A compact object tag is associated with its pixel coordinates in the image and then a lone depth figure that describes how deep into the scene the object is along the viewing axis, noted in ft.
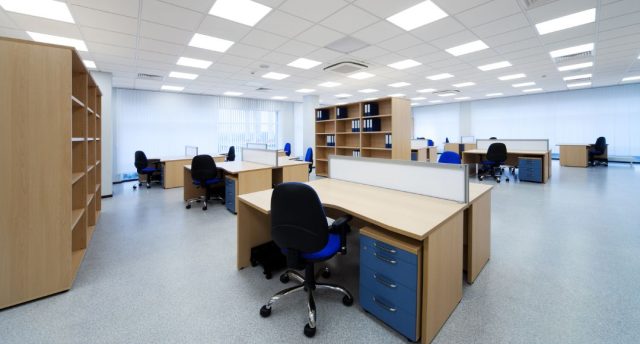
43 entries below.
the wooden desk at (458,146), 34.86
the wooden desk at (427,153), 28.18
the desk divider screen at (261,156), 16.30
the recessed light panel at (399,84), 26.12
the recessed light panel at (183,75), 20.91
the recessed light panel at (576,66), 20.61
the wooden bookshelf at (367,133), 18.38
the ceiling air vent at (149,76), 20.78
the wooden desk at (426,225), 5.17
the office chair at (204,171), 15.17
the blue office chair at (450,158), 13.60
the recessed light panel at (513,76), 24.04
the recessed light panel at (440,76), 23.21
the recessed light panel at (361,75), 22.35
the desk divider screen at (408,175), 6.84
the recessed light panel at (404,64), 18.87
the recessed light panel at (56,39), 13.06
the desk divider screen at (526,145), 23.98
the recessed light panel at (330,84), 25.12
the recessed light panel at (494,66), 19.88
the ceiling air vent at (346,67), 18.61
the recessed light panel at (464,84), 27.14
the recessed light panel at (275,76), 21.73
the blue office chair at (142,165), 21.65
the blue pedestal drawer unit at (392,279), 5.16
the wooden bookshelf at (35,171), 6.29
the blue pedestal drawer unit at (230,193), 14.35
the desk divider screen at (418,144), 28.96
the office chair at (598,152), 29.58
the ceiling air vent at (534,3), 10.72
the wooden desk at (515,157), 21.74
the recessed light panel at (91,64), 16.95
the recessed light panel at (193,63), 17.24
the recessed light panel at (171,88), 25.54
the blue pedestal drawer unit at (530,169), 21.66
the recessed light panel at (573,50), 16.27
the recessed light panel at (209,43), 13.79
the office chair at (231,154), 25.63
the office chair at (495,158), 22.86
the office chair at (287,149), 27.61
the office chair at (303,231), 5.44
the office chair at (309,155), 22.57
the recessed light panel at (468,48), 15.62
